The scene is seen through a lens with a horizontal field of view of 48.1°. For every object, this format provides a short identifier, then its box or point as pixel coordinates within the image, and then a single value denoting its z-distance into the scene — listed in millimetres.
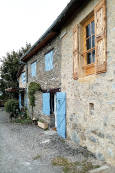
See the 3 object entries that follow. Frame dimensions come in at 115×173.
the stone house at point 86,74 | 3118
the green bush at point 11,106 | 9415
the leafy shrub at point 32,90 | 7762
